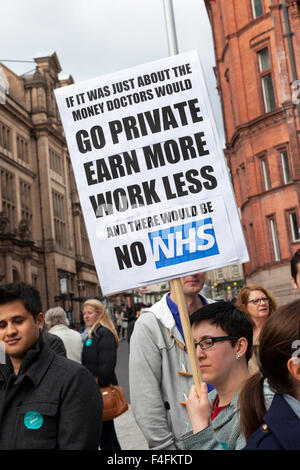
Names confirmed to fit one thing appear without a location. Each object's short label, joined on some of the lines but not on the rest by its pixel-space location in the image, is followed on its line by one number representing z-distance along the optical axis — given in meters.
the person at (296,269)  4.90
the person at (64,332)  7.78
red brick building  31.36
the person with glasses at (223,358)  3.07
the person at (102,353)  7.48
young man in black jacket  3.18
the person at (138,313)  12.31
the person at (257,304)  5.55
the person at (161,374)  4.00
